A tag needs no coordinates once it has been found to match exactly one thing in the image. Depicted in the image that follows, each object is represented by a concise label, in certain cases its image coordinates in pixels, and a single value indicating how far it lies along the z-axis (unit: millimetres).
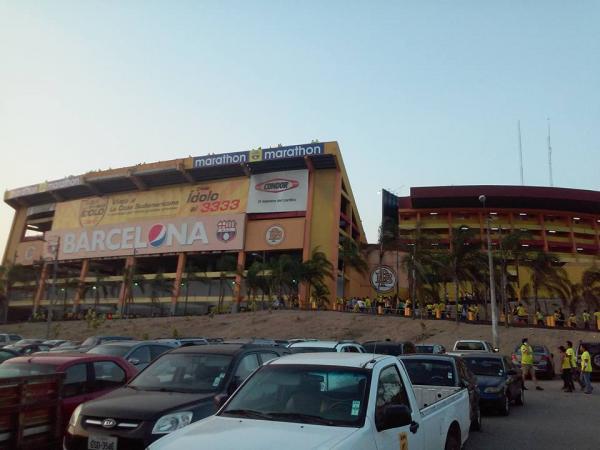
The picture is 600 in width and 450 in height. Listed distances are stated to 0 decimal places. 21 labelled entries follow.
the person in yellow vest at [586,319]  36766
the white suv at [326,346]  12965
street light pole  30422
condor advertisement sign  67688
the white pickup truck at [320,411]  3934
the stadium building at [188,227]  66938
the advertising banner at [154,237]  69562
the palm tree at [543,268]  42991
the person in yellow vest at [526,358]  19750
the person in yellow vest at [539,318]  37750
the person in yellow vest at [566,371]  18766
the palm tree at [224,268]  63981
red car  7852
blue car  12555
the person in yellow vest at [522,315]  39984
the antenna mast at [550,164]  93875
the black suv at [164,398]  5578
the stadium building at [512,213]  71938
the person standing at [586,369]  18188
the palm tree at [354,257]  57875
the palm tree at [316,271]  57062
